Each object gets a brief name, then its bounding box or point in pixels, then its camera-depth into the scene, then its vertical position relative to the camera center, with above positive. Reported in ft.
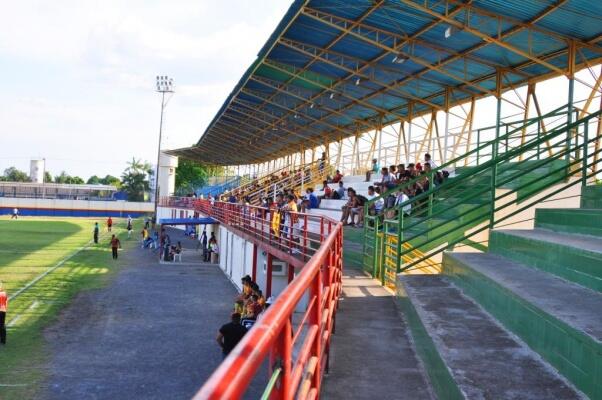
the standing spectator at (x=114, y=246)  104.63 -9.34
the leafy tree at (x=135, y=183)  390.21 +8.46
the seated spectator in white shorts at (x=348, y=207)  54.92 -0.27
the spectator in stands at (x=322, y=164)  111.65 +7.51
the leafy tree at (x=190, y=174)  324.39 +13.63
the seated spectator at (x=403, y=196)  45.50 +0.83
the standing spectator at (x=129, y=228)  166.91 -9.65
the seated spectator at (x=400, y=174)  53.15 +3.10
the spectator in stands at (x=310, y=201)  70.85 +0.17
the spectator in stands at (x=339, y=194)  73.15 +1.24
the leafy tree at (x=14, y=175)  510.99 +13.81
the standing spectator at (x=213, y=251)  101.14 -9.22
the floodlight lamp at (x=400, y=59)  67.10 +17.18
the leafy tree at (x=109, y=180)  568.41 +15.02
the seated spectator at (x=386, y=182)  53.96 +2.33
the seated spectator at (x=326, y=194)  75.92 +1.22
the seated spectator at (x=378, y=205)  50.20 +0.03
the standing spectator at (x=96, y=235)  128.36 -9.40
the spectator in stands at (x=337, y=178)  85.20 +3.79
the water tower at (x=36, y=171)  443.73 +15.84
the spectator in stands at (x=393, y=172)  61.62 +3.79
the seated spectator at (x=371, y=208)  49.51 -0.26
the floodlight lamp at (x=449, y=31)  55.36 +17.02
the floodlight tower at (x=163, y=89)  204.64 +41.14
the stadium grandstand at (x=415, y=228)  11.70 -1.02
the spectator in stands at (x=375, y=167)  84.87 +5.66
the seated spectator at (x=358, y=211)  52.37 -0.58
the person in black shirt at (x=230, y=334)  30.63 -7.22
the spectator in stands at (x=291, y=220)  48.40 -1.71
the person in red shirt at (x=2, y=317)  42.92 -9.48
